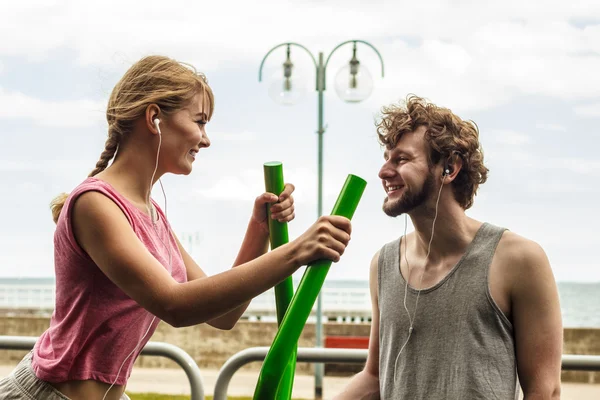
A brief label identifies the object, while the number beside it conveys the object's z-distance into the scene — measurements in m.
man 2.09
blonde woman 1.50
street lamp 9.07
